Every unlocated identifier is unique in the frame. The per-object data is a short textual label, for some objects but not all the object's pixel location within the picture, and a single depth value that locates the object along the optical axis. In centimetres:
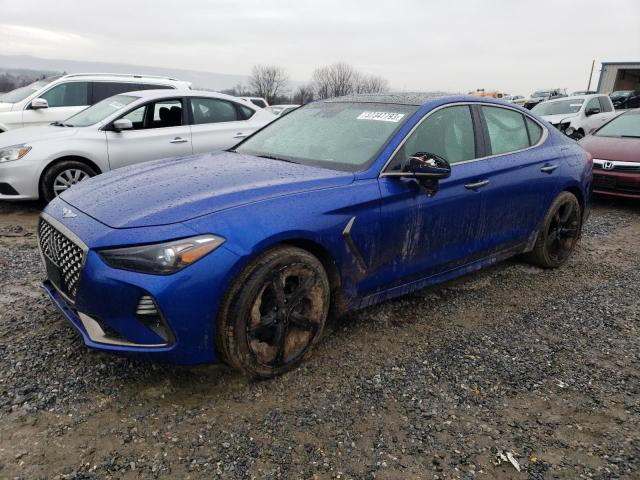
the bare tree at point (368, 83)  8050
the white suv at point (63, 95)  858
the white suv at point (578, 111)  1289
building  3501
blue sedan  238
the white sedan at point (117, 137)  593
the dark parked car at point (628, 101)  2503
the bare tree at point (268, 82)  7696
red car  700
